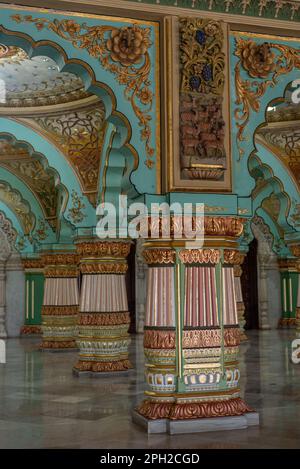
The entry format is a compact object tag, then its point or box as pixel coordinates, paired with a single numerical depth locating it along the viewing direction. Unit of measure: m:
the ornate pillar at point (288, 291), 17.14
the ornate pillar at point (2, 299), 15.20
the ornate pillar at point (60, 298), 11.88
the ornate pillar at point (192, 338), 5.12
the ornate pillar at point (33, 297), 15.16
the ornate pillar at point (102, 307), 8.85
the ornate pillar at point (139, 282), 16.48
